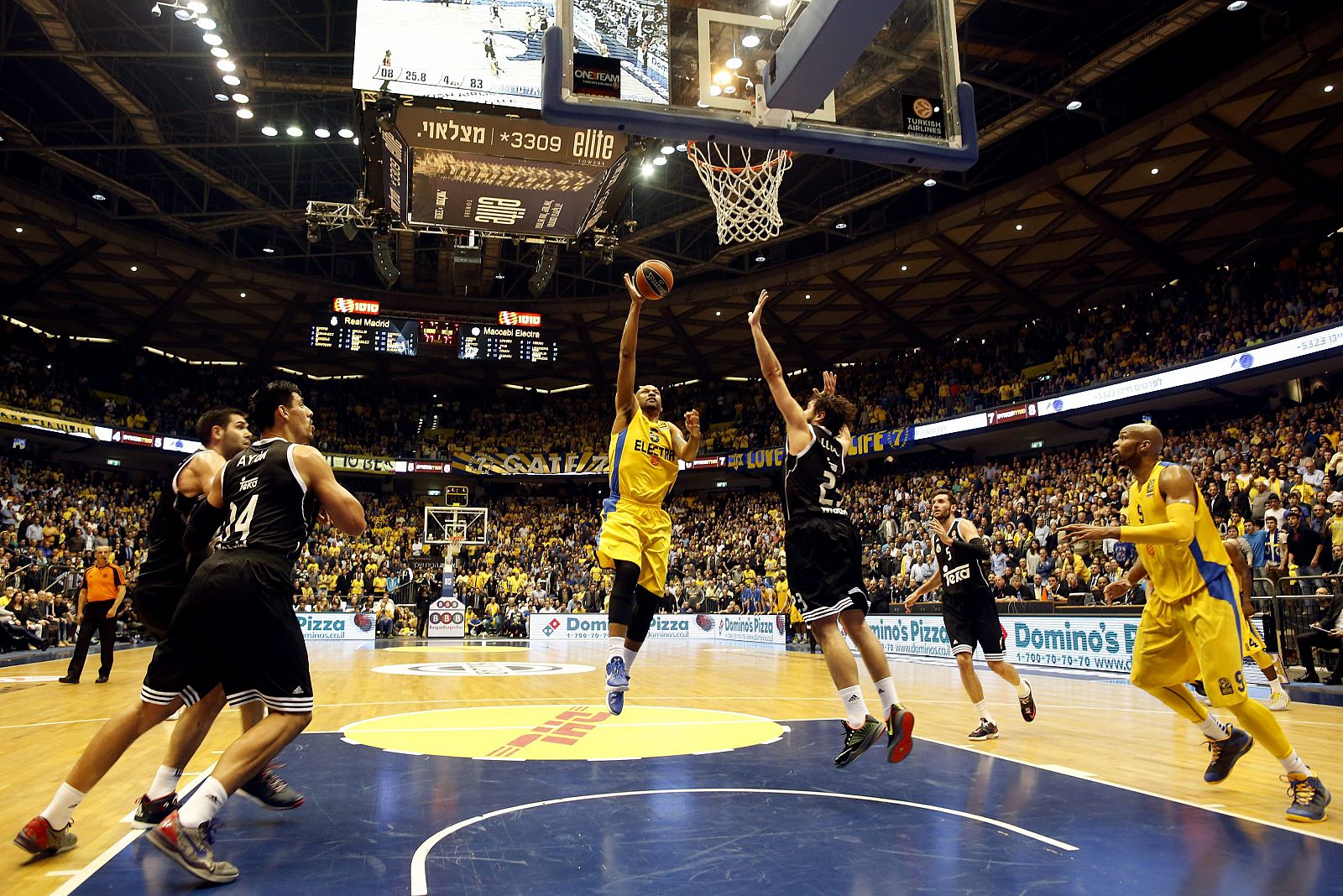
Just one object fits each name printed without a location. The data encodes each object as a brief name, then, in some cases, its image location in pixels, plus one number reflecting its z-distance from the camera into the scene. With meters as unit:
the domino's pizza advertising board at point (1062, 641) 13.10
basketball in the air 5.60
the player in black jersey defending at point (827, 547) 4.80
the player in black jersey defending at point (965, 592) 7.41
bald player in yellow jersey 4.44
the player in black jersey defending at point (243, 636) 3.44
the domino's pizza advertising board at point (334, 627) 25.17
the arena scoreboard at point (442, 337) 25.28
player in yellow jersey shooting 5.78
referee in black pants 10.33
